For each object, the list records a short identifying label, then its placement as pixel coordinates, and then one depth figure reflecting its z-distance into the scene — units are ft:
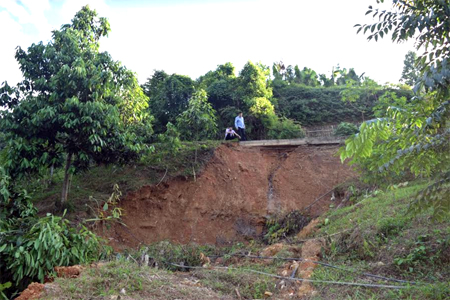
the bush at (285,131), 51.29
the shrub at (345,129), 50.42
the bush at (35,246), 20.62
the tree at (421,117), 12.23
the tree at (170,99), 57.25
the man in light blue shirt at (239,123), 48.49
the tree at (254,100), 54.75
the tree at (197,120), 44.75
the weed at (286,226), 38.06
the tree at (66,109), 29.73
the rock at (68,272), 19.12
